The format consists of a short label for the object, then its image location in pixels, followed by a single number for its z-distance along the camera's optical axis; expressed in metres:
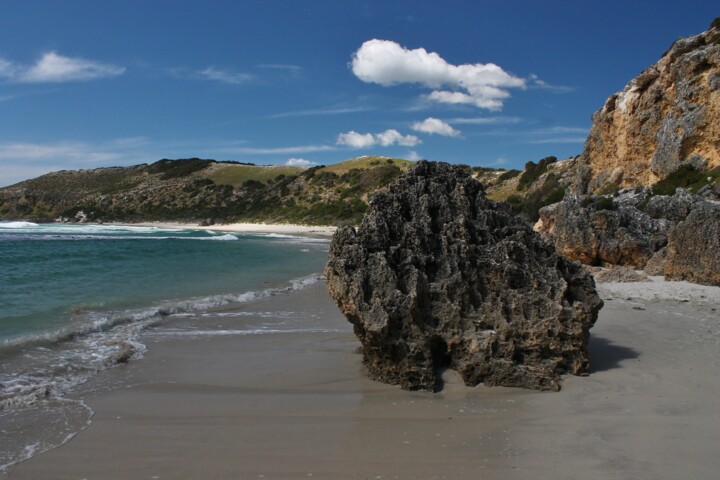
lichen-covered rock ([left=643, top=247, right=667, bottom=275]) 14.20
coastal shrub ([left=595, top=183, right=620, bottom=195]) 30.89
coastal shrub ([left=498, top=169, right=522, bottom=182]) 62.89
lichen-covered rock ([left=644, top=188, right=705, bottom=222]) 17.53
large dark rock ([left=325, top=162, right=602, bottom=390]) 6.23
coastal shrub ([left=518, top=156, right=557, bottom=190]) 53.37
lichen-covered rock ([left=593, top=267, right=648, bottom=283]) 13.41
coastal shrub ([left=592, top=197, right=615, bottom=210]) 21.16
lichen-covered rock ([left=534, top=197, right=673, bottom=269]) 15.77
